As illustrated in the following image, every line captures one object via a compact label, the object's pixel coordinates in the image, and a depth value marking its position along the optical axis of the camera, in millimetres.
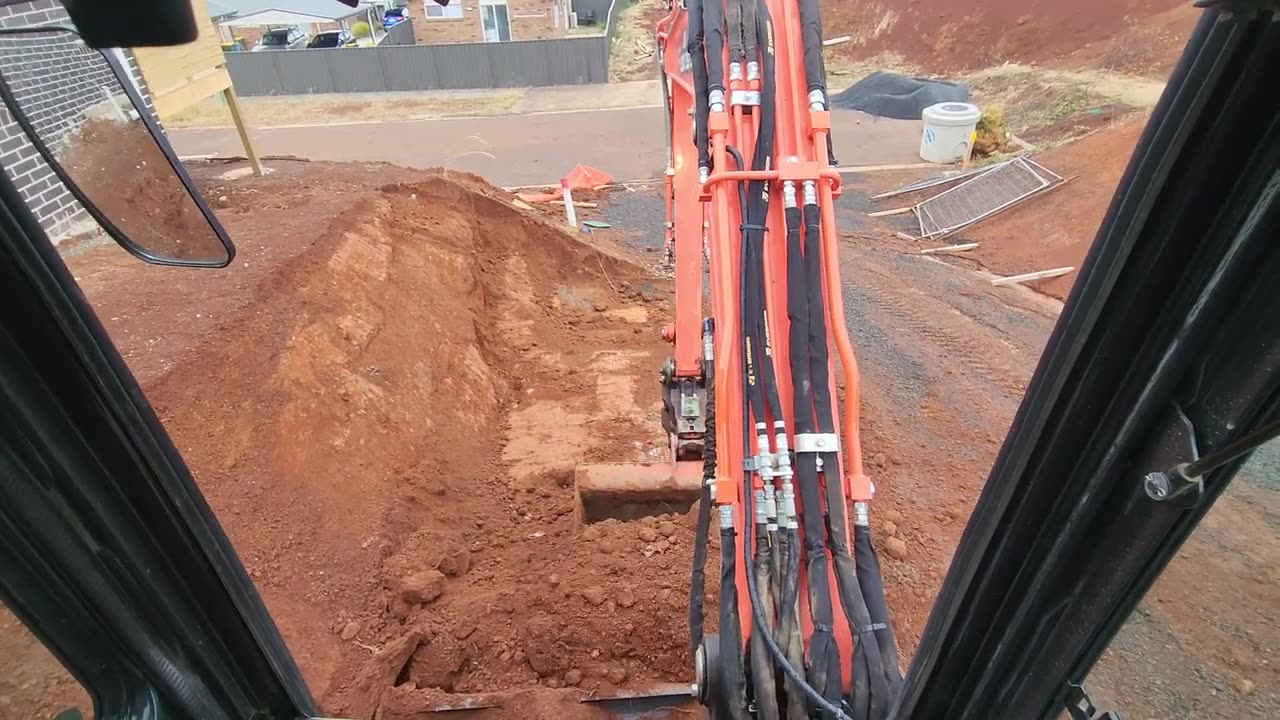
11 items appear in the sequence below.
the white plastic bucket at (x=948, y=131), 12203
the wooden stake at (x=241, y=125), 9469
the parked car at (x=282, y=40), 23516
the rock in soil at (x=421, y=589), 3912
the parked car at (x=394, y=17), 25159
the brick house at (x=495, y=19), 24469
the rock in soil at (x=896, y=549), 4148
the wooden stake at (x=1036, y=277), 8484
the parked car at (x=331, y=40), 23500
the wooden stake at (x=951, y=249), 9531
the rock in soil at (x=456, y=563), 4219
